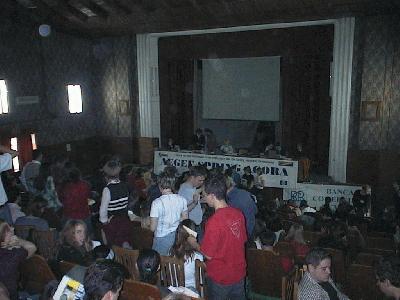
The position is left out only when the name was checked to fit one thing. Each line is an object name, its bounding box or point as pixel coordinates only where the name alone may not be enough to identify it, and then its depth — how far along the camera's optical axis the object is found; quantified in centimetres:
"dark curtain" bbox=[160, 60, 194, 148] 1313
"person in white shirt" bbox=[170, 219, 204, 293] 360
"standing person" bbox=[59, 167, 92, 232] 543
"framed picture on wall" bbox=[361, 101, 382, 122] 976
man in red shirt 328
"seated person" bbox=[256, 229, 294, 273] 437
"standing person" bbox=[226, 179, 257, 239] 461
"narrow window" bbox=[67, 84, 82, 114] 1205
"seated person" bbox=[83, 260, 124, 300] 233
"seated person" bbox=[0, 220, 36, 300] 328
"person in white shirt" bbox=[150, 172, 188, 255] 414
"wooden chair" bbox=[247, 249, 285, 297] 411
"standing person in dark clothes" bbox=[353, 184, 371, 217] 814
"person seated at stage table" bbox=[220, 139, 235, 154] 1100
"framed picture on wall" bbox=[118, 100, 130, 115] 1269
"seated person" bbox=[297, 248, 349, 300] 312
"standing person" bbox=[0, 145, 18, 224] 460
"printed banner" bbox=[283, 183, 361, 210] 865
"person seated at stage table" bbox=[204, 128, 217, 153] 1201
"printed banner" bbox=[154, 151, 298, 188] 918
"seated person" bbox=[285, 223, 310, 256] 441
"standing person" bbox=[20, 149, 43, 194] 703
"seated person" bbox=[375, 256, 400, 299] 314
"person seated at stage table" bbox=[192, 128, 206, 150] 1212
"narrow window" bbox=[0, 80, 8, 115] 956
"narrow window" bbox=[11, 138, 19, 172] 981
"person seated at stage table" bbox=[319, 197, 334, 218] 678
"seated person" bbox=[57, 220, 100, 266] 367
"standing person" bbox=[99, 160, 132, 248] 451
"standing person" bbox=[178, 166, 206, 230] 508
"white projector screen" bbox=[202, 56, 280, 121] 1362
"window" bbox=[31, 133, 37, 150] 1059
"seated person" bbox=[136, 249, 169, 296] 321
